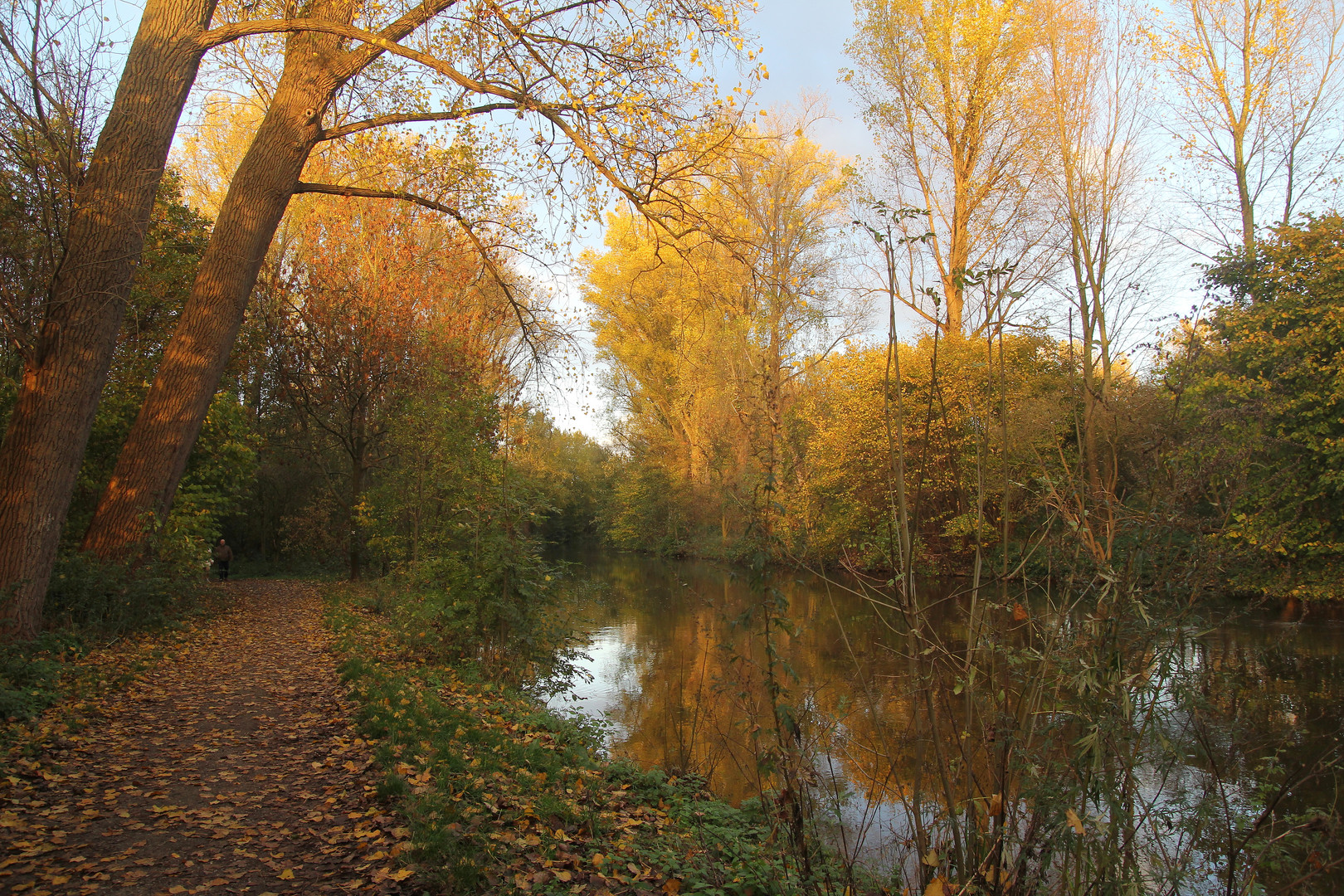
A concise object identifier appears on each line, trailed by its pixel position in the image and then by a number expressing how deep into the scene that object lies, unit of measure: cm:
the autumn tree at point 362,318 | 1625
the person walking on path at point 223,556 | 1636
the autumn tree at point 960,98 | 1645
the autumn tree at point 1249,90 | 1448
